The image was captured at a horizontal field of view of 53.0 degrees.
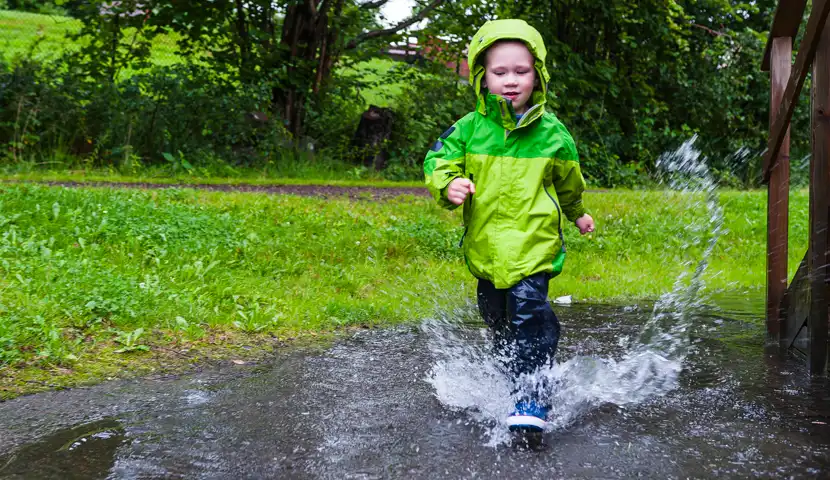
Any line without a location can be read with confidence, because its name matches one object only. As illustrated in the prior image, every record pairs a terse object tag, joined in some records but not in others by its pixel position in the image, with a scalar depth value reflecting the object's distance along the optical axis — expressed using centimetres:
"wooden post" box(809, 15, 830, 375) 391
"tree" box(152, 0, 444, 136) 1377
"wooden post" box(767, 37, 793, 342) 479
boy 344
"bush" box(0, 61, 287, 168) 1282
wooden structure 393
